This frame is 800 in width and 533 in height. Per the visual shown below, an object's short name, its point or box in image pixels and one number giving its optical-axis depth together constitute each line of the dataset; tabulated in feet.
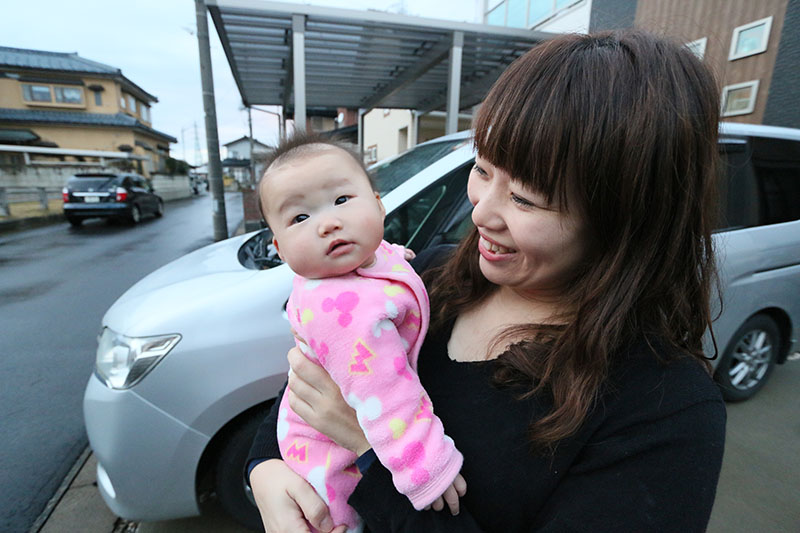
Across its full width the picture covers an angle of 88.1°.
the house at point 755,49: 19.19
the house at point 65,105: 92.32
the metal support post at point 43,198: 47.30
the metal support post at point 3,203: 39.48
